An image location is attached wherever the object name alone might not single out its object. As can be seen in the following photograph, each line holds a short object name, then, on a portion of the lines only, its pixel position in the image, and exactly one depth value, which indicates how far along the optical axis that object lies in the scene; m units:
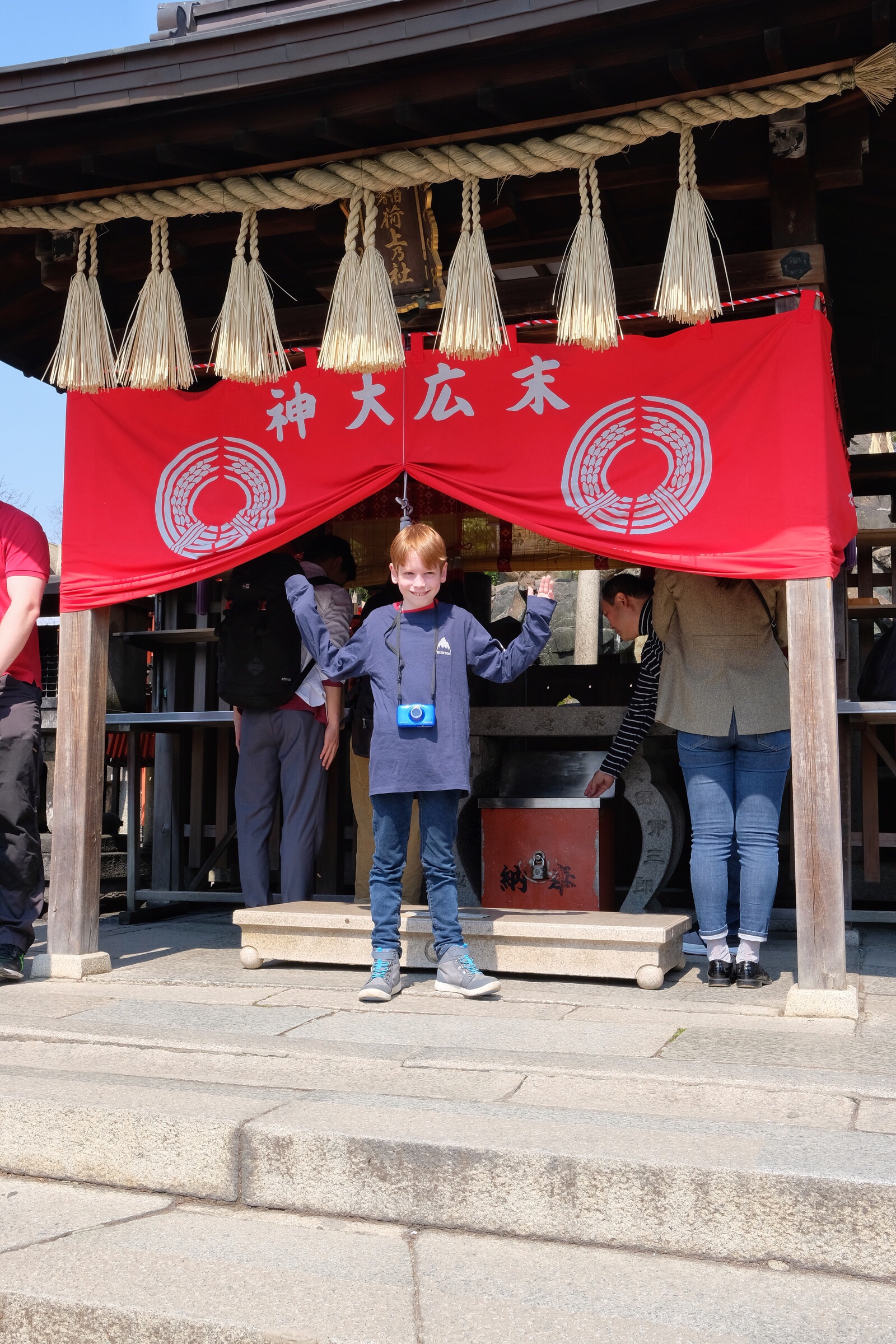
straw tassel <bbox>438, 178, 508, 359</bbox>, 4.68
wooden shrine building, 4.23
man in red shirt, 5.17
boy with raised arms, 4.70
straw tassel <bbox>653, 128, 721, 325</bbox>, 4.41
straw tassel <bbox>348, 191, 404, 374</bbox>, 4.76
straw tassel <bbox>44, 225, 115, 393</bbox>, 5.29
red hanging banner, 4.55
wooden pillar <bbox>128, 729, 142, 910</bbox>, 7.36
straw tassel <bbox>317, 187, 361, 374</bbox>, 4.79
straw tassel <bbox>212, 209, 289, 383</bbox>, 4.97
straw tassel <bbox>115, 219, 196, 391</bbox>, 5.12
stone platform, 4.83
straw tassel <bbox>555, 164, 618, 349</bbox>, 4.53
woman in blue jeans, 4.81
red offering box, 6.27
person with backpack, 6.07
